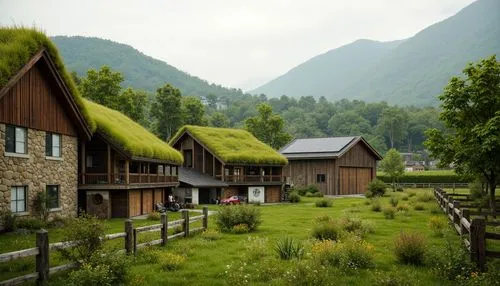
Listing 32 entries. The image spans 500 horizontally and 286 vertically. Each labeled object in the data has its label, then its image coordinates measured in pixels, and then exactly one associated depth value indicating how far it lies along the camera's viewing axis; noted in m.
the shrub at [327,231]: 17.92
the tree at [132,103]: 63.59
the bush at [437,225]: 19.75
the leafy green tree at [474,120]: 23.48
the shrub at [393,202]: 35.05
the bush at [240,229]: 21.30
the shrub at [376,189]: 47.56
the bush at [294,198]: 47.16
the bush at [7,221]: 20.83
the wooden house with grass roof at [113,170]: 29.78
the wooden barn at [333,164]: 57.25
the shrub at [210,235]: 19.25
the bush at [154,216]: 29.02
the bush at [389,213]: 27.27
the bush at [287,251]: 14.53
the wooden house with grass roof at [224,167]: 46.50
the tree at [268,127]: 80.50
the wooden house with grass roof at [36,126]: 21.62
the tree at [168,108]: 79.44
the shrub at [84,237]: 12.23
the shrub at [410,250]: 13.93
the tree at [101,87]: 60.75
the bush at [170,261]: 13.50
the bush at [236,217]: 21.94
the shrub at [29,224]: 21.76
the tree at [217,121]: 112.44
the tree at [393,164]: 60.22
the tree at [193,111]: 81.12
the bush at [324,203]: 38.28
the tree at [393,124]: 155.50
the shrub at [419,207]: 32.38
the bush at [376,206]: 32.00
